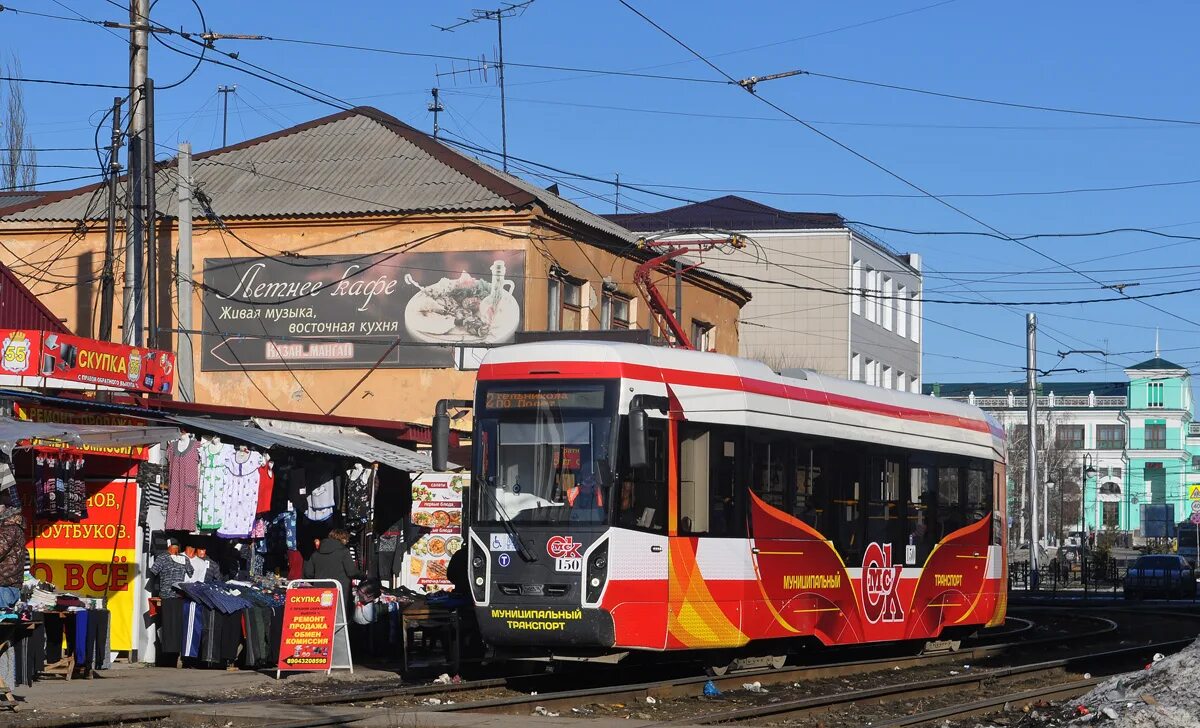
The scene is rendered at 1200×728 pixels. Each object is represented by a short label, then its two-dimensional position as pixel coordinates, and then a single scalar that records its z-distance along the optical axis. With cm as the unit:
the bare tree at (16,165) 5494
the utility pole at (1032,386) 5169
